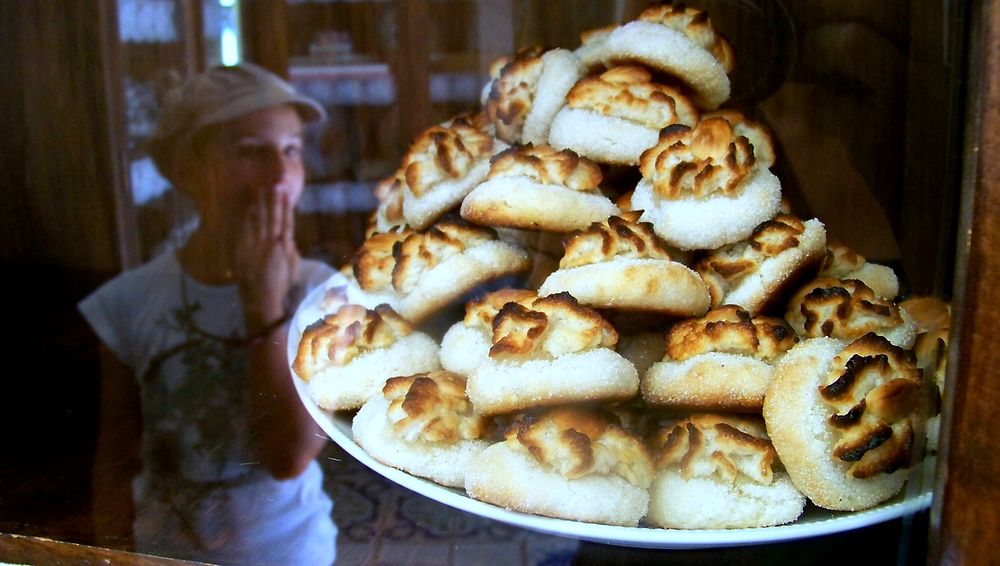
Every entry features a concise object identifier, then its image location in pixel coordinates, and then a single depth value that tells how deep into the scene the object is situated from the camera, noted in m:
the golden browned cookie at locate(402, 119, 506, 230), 0.53
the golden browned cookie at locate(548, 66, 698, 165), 0.51
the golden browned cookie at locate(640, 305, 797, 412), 0.43
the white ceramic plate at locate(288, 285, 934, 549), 0.39
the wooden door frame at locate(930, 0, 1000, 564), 0.33
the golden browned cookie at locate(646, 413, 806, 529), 0.41
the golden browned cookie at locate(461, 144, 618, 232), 0.49
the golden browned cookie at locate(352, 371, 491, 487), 0.45
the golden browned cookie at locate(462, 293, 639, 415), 0.42
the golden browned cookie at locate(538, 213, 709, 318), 0.44
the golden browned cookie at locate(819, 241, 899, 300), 0.43
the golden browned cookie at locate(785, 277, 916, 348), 0.43
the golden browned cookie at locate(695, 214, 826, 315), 0.47
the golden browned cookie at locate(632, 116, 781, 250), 0.47
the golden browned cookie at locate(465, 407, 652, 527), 0.40
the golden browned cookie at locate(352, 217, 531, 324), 0.50
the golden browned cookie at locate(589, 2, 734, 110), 0.50
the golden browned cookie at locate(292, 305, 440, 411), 0.51
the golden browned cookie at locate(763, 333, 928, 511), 0.39
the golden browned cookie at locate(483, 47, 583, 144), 0.51
